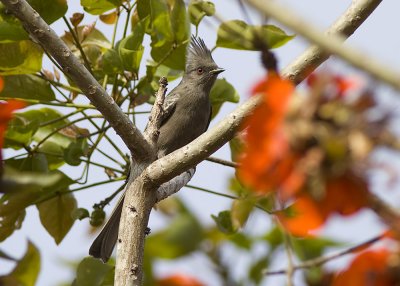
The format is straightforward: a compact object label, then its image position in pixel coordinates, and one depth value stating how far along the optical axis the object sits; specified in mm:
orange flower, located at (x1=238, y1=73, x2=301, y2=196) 2439
